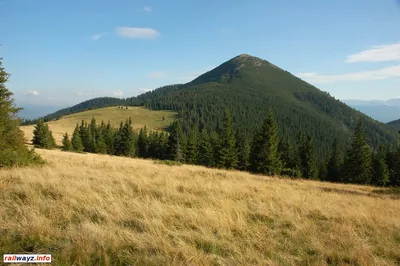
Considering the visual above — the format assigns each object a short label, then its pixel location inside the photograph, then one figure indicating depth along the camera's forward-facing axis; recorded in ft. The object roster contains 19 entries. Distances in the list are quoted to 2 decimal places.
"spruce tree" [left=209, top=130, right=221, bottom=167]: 204.33
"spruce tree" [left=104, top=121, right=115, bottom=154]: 318.94
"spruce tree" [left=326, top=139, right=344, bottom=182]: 250.64
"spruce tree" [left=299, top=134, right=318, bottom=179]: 221.05
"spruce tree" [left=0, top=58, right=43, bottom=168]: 38.27
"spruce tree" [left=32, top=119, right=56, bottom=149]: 242.58
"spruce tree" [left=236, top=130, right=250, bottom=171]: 236.63
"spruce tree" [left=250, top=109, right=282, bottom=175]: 159.94
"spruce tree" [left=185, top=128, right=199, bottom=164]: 256.93
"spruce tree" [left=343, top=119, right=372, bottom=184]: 194.80
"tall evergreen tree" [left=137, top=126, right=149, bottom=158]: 329.93
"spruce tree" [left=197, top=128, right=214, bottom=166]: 256.25
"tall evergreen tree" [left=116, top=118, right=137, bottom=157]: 278.26
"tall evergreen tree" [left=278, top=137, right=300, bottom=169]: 227.36
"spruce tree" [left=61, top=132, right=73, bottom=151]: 251.52
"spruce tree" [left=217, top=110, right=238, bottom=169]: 200.03
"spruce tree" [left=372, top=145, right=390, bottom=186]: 201.77
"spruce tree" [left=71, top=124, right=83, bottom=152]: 270.14
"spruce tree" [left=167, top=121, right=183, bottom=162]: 235.40
